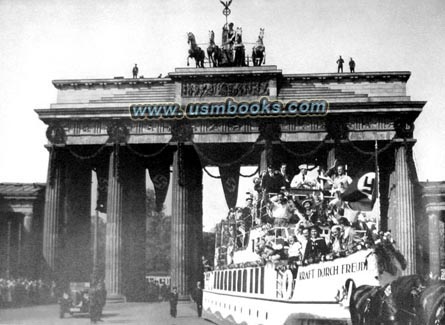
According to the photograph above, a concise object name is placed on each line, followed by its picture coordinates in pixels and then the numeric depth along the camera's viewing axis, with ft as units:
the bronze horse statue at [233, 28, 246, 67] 166.61
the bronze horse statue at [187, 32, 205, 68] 162.81
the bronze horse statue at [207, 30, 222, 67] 166.09
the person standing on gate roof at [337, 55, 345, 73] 173.74
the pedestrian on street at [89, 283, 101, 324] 107.43
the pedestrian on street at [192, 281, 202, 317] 135.45
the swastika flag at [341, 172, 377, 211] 71.46
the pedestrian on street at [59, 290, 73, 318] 121.08
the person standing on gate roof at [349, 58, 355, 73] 171.73
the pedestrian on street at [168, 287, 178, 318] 124.67
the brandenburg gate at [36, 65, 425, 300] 162.91
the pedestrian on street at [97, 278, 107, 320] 111.55
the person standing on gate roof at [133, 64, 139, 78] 178.19
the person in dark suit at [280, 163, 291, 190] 96.28
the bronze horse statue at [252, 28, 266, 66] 165.78
